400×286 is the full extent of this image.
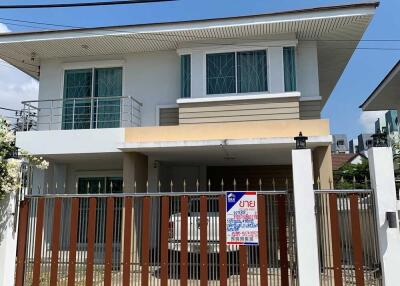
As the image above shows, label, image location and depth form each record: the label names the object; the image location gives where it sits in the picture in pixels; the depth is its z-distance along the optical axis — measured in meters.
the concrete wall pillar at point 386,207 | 5.86
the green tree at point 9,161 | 6.81
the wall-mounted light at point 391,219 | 5.83
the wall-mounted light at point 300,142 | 6.30
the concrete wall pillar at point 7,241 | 7.00
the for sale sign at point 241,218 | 6.57
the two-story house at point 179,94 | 10.41
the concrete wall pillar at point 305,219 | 5.98
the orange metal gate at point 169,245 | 6.54
